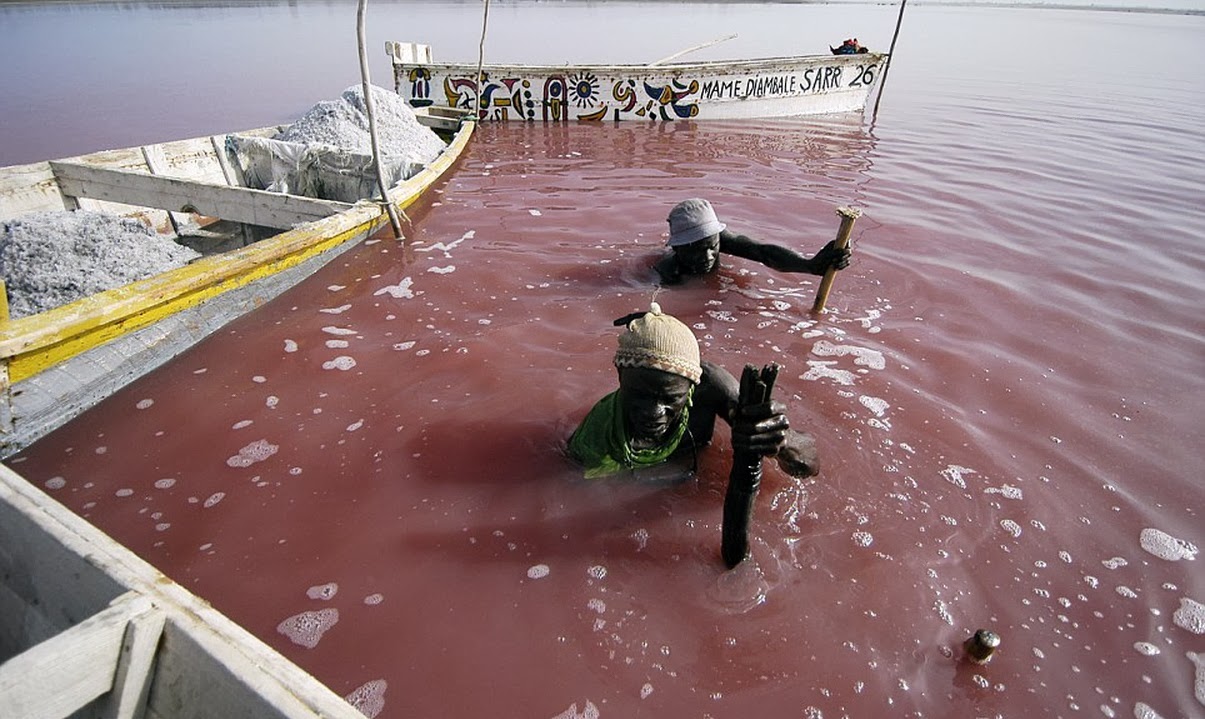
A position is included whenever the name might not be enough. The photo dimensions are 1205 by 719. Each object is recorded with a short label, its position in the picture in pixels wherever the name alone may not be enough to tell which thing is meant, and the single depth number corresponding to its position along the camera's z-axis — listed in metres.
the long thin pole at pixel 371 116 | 4.40
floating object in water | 2.04
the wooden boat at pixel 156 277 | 2.79
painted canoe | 11.38
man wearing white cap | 4.53
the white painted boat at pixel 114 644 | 1.27
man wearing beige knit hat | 2.03
